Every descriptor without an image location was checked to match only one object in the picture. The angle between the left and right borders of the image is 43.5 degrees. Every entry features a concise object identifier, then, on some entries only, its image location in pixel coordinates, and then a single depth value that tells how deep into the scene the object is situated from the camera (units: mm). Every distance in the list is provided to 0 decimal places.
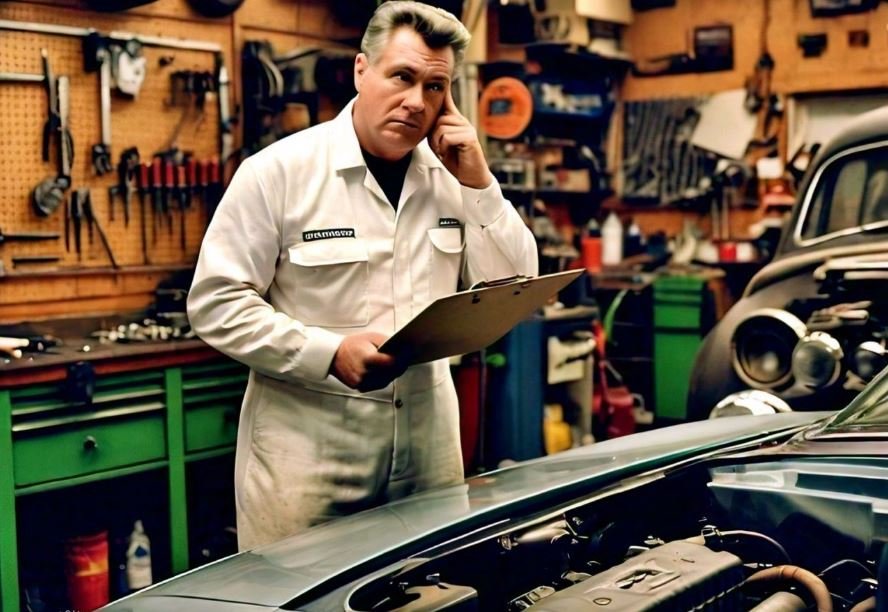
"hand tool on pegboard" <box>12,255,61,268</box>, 3756
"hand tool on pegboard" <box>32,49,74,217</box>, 3781
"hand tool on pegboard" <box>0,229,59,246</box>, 3719
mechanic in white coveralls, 1929
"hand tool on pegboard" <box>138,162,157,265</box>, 4059
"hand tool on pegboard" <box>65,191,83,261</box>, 3889
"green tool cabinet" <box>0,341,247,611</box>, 3143
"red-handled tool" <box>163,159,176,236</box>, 4109
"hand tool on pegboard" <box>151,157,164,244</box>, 4086
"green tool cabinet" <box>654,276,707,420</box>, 6062
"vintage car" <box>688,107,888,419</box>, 3209
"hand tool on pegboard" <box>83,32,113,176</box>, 3875
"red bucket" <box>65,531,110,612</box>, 3430
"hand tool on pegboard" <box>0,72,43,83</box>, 3678
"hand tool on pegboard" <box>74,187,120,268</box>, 3893
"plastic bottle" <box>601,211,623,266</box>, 6695
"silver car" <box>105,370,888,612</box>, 1333
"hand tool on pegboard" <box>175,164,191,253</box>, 4133
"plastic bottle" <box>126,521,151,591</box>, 3566
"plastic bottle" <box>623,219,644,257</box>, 6719
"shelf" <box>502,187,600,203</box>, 6257
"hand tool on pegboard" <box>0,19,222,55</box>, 3719
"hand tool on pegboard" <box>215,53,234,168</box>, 4348
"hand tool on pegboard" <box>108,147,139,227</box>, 4031
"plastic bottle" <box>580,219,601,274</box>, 6348
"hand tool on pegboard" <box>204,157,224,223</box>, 4207
